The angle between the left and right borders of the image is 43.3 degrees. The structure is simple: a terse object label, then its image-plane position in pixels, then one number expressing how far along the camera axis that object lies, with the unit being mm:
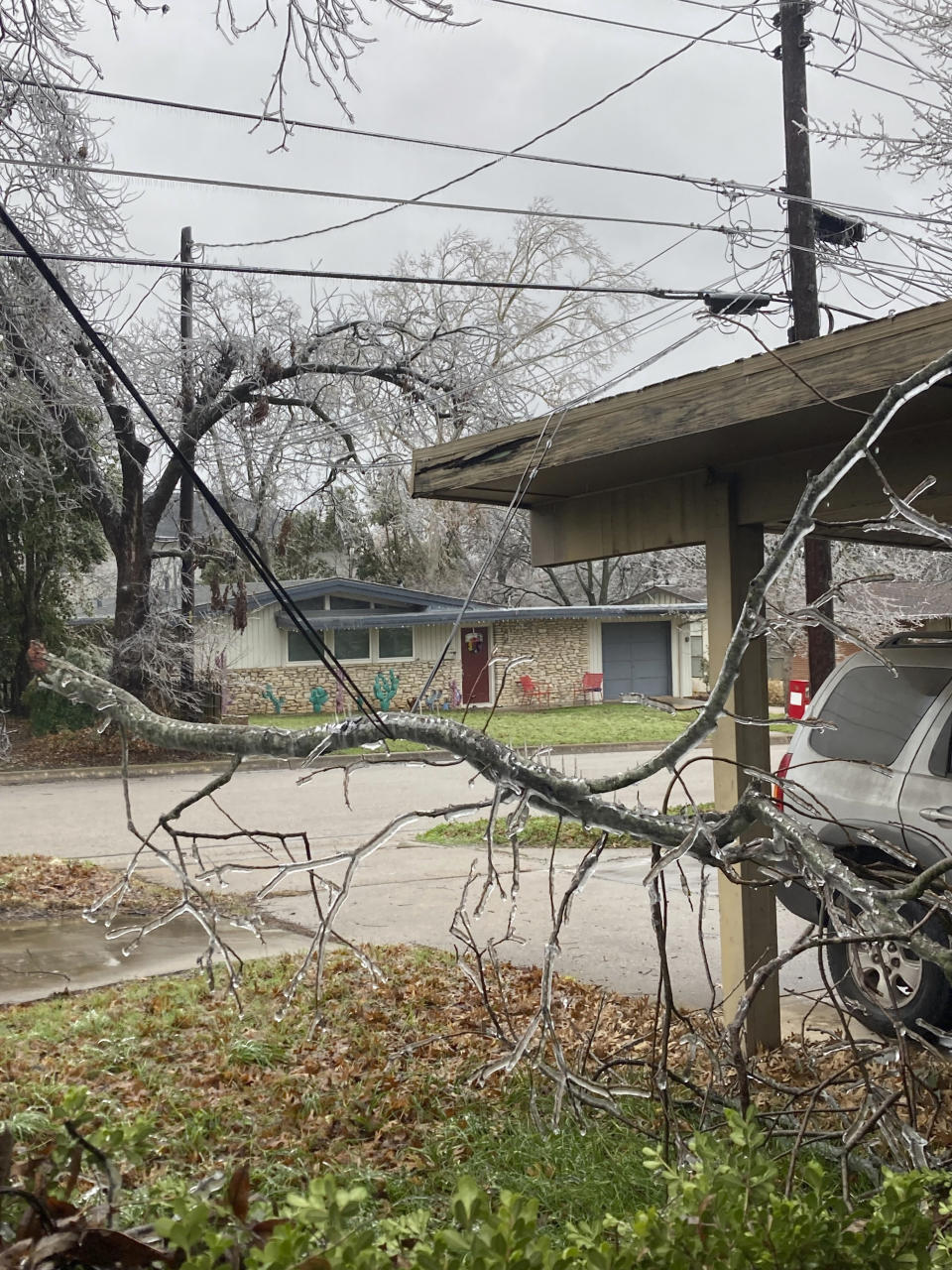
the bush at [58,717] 23000
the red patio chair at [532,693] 34000
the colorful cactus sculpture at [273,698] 31797
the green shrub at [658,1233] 1792
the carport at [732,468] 3938
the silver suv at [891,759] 5922
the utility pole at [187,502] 20234
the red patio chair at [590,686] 34594
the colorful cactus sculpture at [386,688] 30891
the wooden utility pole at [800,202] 13211
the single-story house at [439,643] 32219
